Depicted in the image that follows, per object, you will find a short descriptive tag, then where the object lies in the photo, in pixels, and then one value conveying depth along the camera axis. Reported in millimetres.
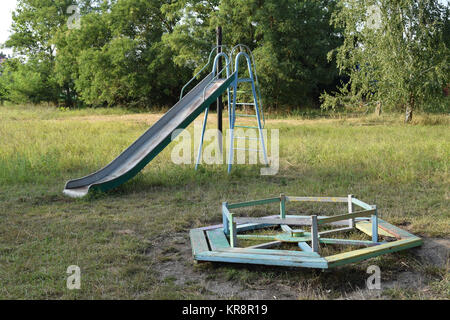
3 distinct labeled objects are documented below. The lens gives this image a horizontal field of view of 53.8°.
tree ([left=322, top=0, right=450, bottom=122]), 15141
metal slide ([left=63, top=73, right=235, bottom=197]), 6715
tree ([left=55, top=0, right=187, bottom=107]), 26062
